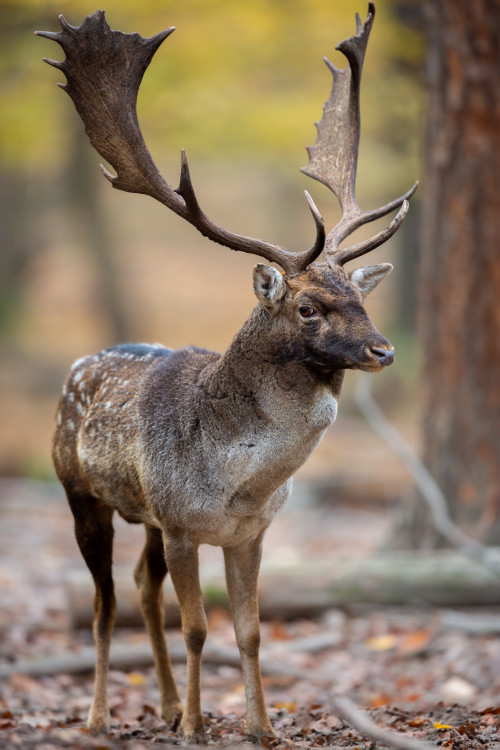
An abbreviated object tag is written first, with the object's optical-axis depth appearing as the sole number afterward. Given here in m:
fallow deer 9.73
